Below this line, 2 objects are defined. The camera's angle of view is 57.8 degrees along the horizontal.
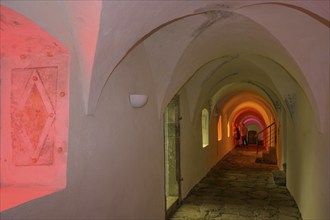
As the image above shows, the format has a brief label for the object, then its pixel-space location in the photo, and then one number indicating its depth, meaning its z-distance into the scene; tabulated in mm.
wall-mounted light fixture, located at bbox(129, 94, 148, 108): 3861
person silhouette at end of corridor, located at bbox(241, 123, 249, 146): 29156
